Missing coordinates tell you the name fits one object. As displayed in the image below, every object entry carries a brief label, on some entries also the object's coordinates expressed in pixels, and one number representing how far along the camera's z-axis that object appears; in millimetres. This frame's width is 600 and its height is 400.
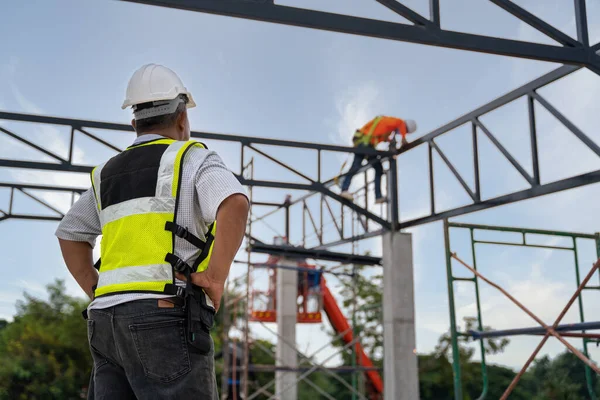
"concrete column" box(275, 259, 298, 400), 17609
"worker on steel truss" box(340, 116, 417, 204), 12562
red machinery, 18250
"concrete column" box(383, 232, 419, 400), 12461
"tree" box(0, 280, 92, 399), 26500
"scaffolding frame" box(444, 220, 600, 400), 8812
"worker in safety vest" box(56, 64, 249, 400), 2156
